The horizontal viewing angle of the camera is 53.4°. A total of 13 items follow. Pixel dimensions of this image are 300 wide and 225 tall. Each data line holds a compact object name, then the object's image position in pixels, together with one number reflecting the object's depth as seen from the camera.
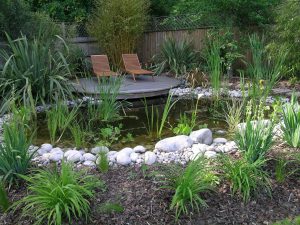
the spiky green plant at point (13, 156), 2.20
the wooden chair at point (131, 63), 6.93
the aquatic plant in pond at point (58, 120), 3.07
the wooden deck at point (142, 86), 5.25
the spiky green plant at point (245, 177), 2.15
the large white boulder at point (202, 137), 2.89
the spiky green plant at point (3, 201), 2.03
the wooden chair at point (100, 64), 6.48
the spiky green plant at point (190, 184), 2.01
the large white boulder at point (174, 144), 2.75
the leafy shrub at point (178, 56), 7.38
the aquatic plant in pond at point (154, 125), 3.35
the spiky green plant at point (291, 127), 2.59
